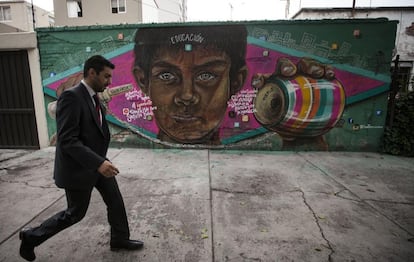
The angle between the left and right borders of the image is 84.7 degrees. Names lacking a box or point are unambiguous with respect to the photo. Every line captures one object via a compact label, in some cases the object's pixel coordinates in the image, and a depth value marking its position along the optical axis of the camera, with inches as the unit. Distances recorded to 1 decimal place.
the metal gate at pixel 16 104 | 237.0
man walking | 68.9
